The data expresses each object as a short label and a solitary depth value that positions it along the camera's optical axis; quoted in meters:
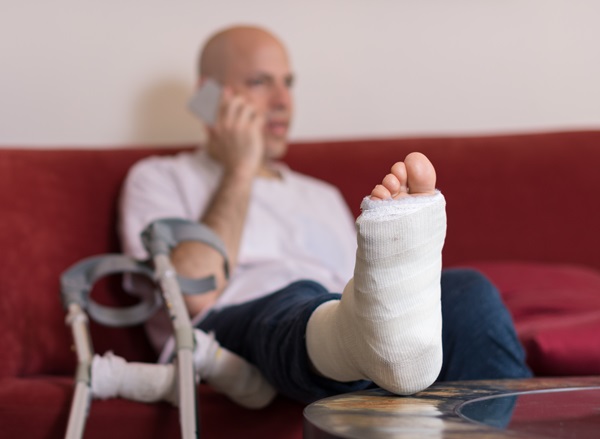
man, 0.86
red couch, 1.29
